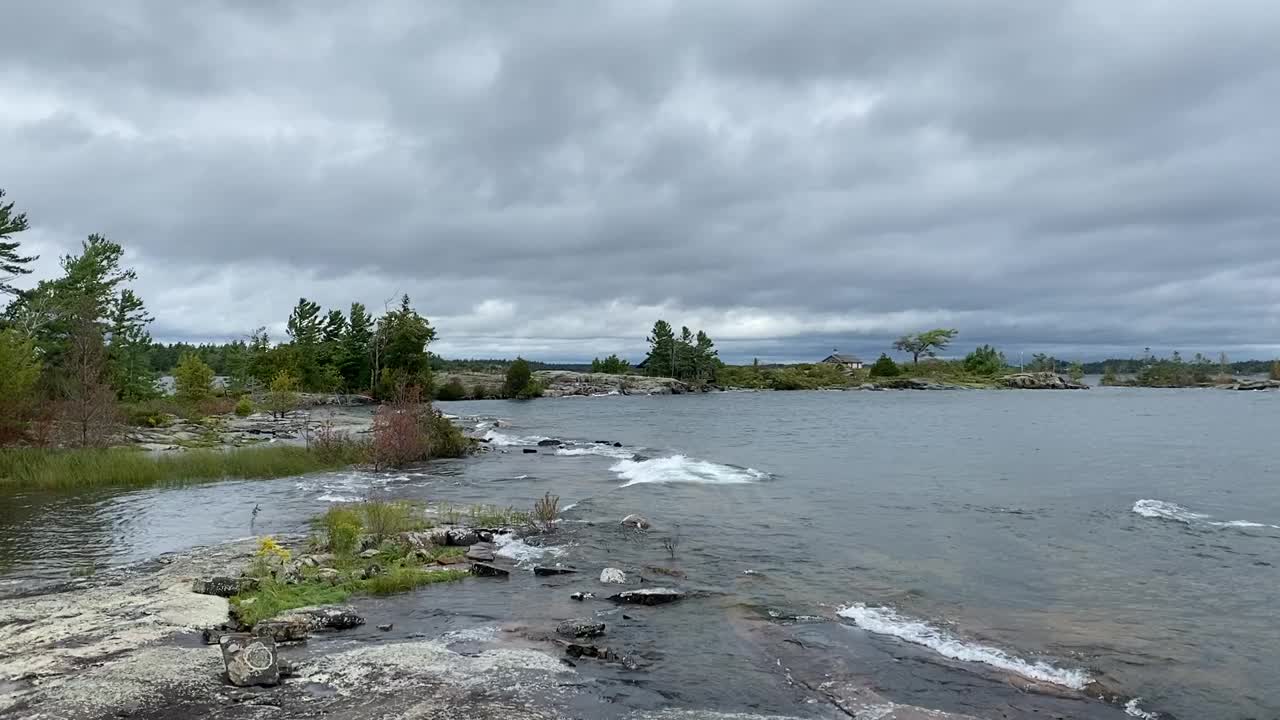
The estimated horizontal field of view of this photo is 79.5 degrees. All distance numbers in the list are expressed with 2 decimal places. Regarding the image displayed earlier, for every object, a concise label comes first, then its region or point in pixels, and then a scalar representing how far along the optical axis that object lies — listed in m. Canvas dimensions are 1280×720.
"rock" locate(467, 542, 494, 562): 16.78
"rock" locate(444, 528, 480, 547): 18.33
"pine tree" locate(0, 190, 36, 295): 46.72
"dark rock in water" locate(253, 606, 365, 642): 10.85
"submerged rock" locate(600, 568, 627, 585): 15.16
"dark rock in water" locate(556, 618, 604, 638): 11.59
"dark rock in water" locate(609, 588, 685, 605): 13.84
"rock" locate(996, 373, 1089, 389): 193.12
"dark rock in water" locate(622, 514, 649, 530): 21.50
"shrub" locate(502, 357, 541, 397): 150.25
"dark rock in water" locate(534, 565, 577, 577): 15.64
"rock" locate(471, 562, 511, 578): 15.39
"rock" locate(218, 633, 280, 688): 8.96
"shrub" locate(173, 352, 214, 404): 76.06
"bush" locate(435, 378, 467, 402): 147.00
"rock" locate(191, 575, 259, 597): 13.10
